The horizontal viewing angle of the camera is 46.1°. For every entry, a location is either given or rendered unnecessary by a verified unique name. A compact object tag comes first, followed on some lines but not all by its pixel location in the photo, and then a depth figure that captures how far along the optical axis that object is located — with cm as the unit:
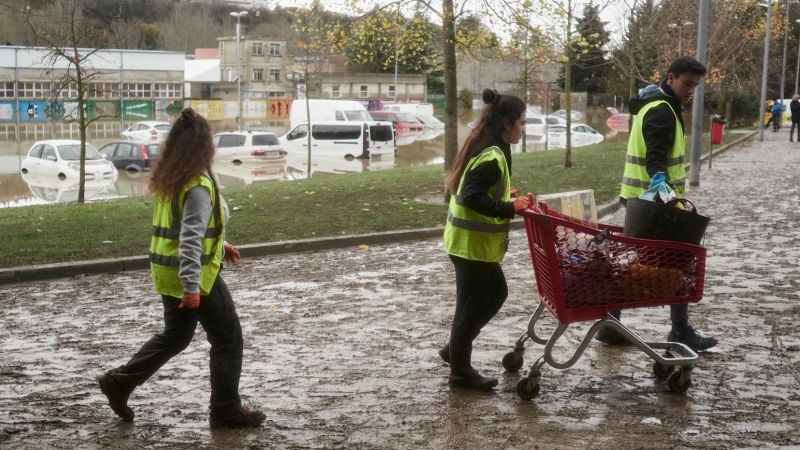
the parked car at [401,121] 5544
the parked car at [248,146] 3406
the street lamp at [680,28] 3450
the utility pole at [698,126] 1939
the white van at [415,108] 6514
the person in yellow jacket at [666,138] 631
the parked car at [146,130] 4669
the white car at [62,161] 2742
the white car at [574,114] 6725
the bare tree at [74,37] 1787
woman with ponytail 551
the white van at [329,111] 4656
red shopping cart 541
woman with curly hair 488
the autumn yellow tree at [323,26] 1766
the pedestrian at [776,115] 4644
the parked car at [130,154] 3159
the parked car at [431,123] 5964
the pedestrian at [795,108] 3562
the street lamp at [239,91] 5597
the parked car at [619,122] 6181
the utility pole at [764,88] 3809
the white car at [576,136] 4362
